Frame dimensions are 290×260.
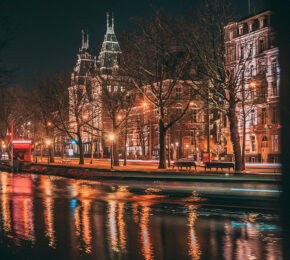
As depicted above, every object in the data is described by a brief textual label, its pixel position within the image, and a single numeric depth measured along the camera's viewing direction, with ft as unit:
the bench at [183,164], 123.95
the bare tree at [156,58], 117.17
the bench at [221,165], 111.14
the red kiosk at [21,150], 172.55
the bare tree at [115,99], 151.43
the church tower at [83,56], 394.32
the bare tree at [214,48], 102.68
